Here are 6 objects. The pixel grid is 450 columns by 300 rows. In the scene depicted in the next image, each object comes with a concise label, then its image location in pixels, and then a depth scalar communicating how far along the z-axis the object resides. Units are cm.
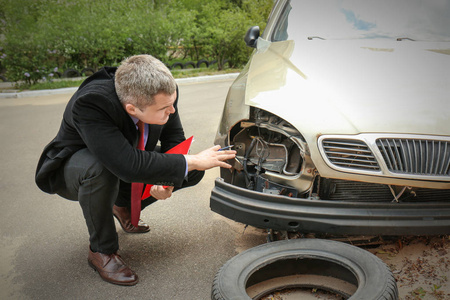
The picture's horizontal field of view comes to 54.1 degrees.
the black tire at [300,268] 235
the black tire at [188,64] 1419
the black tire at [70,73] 1182
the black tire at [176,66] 1373
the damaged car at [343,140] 249
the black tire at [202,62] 1470
